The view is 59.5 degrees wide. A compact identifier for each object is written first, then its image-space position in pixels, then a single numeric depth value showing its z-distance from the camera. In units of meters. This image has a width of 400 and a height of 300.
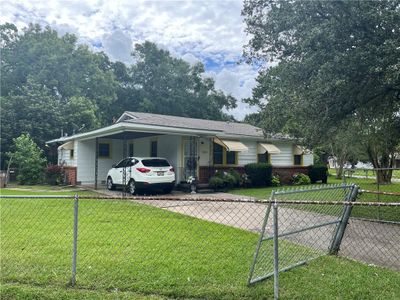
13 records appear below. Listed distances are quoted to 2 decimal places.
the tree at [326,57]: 8.11
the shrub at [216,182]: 15.88
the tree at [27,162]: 19.19
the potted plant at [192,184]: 15.35
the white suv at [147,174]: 13.98
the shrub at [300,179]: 20.52
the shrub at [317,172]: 21.69
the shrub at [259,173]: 18.08
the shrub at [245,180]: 17.64
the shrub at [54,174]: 19.83
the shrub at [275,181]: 18.78
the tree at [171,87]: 45.66
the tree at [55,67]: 32.75
